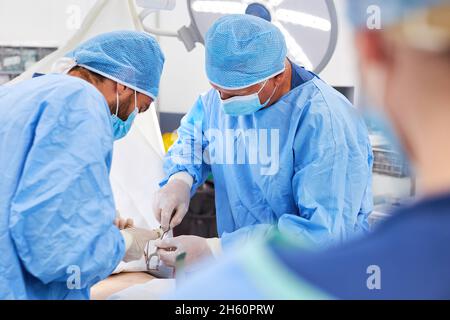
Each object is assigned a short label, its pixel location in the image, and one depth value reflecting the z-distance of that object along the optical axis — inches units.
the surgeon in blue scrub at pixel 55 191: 36.7
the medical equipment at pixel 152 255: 60.6
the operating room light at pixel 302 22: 58.2
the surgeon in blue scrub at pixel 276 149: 51.4
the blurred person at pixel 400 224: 14.0
